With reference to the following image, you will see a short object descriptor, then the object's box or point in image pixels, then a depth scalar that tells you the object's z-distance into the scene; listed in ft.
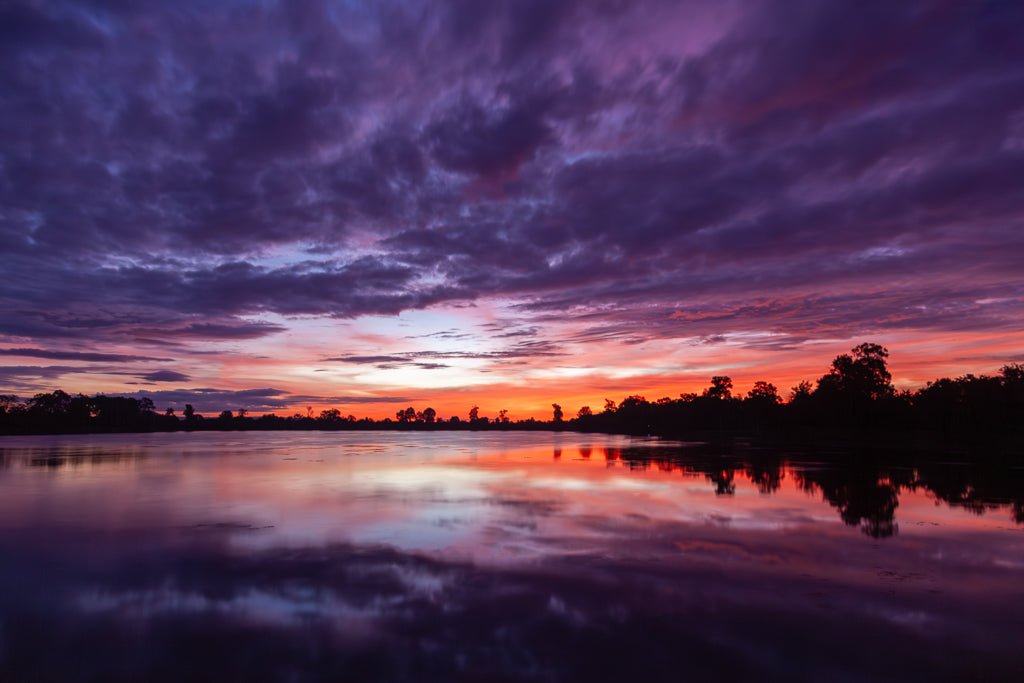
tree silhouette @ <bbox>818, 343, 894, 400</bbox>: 302.86
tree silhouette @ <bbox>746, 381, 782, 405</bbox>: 512.55
